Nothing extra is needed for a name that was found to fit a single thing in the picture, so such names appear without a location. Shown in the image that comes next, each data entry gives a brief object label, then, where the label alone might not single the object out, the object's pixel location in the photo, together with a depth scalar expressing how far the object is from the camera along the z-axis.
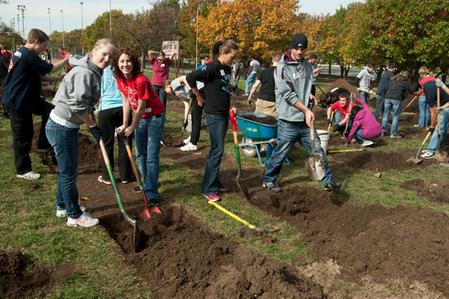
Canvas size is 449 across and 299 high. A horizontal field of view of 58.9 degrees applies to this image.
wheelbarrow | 6.70
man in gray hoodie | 5.17
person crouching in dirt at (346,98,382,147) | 8.95
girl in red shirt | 4.48
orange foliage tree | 31.84
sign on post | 26.53
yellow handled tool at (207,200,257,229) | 4.50
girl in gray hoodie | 3.85
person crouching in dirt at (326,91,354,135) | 8.96
